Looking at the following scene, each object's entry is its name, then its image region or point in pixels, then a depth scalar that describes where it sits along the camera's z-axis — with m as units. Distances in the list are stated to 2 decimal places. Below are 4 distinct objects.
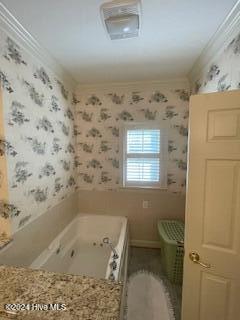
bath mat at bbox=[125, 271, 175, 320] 1.68
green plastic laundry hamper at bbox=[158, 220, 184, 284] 2.10
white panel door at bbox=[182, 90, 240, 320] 1.10
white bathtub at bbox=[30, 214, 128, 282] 1.87
